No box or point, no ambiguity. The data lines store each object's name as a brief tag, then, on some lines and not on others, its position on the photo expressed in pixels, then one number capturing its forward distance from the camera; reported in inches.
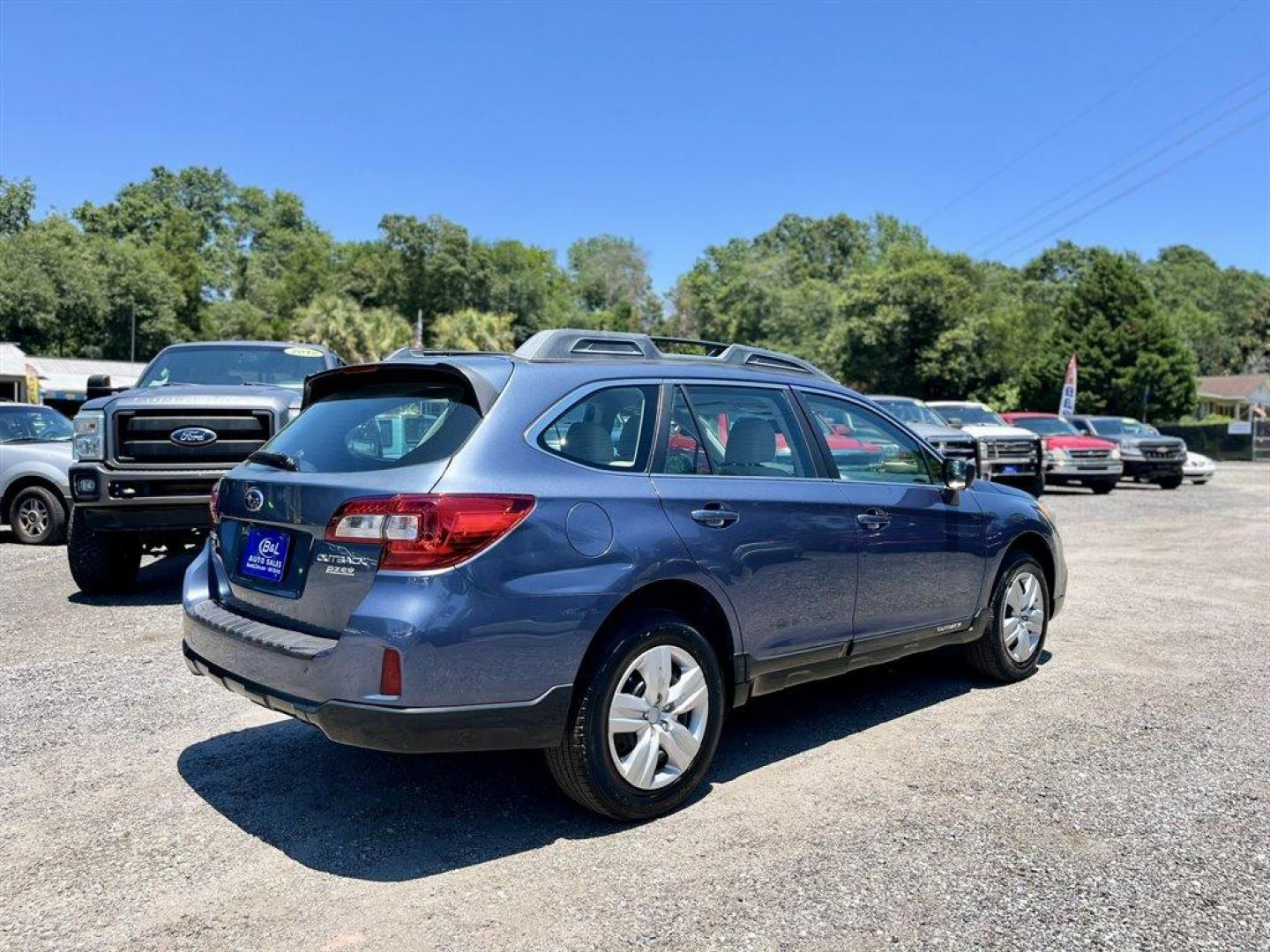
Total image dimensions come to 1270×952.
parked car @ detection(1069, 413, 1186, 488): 856.9
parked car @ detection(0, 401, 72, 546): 439.2
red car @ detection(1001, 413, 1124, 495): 781.9
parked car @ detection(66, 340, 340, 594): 272.2
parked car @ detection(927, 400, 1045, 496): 616.4
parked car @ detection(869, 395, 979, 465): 519.8
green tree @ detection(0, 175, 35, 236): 2699.3
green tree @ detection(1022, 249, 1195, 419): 1859.0
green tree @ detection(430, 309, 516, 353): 1822.1
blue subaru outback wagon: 124.0
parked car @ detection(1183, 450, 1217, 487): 975.0
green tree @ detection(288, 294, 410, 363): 1697.8
